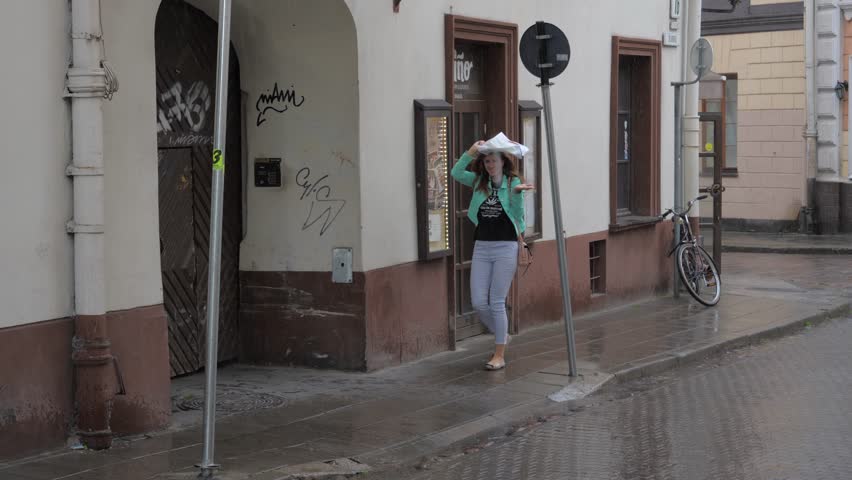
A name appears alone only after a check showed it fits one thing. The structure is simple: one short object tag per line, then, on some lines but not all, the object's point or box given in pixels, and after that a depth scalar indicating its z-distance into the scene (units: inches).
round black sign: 377.1
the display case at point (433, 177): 409.7
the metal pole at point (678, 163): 585.6
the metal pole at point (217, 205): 251.1
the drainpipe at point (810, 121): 906.1
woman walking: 392.5
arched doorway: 362.9
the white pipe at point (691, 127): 599.8
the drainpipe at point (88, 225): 280.7
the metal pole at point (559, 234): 379.9
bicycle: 570.6
